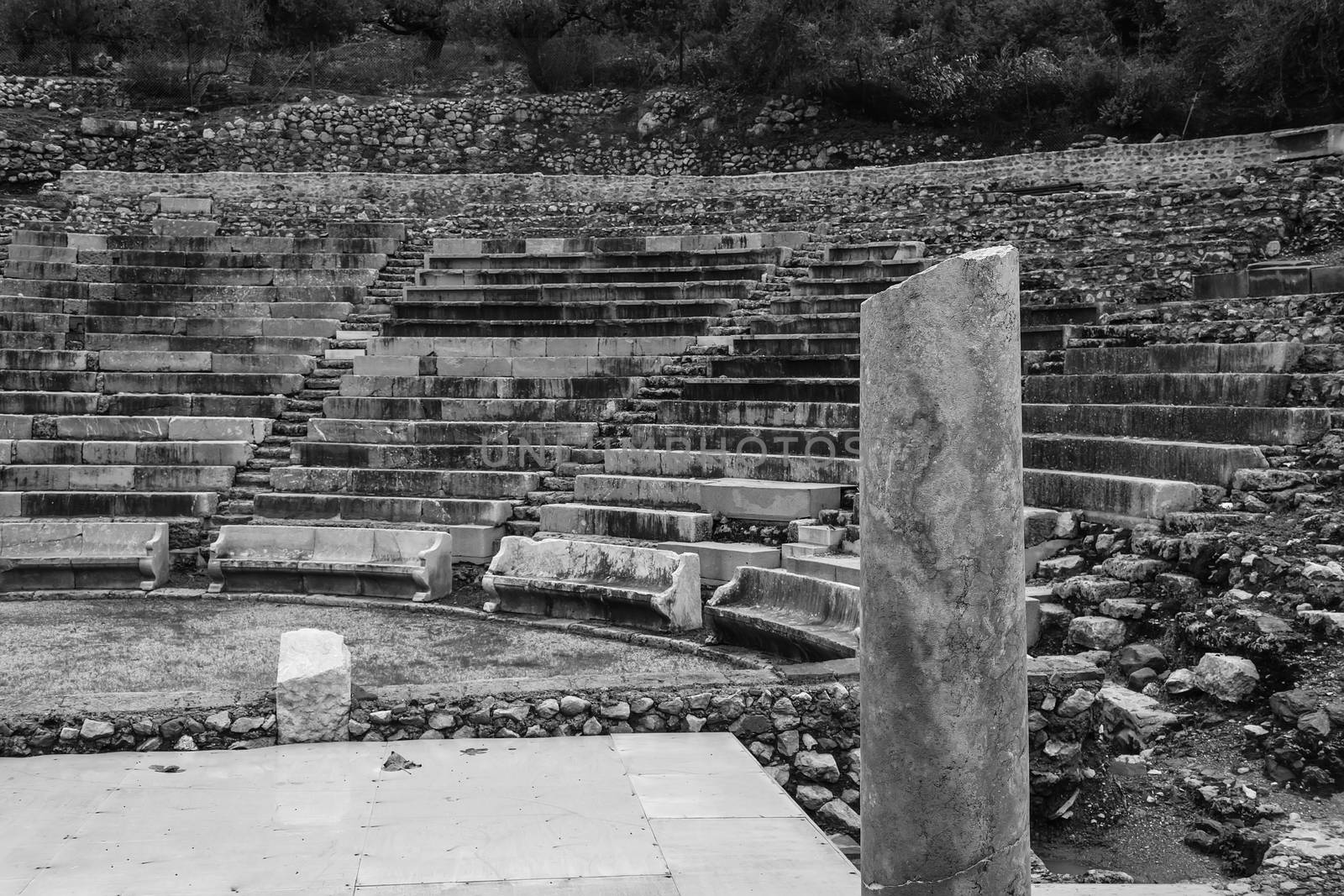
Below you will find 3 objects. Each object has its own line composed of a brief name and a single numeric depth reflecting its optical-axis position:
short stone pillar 5.23
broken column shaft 2.97
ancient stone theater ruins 5.11
